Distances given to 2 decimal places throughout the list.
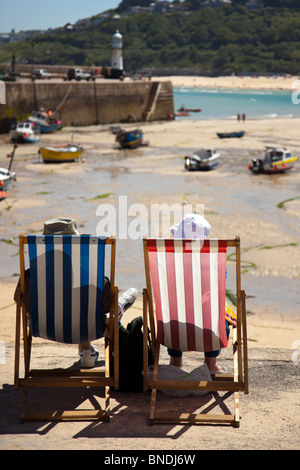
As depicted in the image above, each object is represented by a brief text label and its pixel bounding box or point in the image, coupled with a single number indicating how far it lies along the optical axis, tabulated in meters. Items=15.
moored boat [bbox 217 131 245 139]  33.31
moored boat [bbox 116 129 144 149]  28.34
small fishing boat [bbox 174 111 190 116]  53.53
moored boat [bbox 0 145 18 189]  18.01
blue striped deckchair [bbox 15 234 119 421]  3.98
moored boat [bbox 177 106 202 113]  59.90
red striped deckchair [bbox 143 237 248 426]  3.97
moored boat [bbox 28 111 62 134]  33.31
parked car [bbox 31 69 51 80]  40.03
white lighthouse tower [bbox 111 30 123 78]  47.31
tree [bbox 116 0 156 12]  175.88
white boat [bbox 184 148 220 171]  22.88
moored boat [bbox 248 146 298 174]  22.22
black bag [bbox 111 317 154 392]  4.29
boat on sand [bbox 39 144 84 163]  24.17
